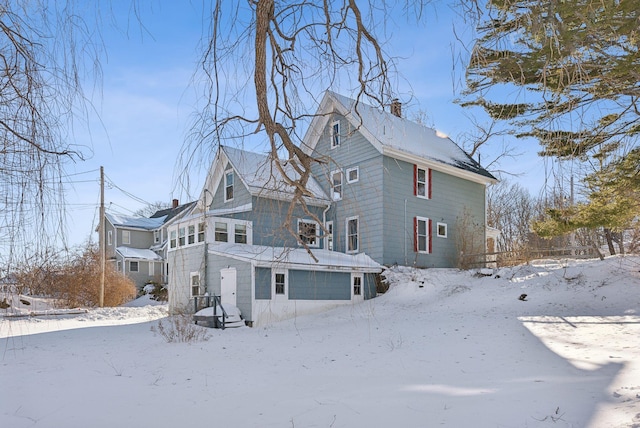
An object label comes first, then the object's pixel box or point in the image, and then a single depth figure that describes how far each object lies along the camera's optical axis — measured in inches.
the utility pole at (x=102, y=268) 926.4
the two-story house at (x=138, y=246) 1392.7
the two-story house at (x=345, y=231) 675.4
